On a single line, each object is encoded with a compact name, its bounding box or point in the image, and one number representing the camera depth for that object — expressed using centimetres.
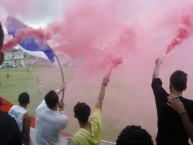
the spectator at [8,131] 183
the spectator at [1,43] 190
